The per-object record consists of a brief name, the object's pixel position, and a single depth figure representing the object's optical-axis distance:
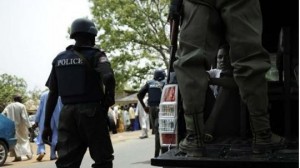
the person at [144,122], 18.55
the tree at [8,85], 62.79
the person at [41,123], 10.76
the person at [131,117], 29.88
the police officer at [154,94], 8.89
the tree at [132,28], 33.88
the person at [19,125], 12.09
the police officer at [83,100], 4.46
